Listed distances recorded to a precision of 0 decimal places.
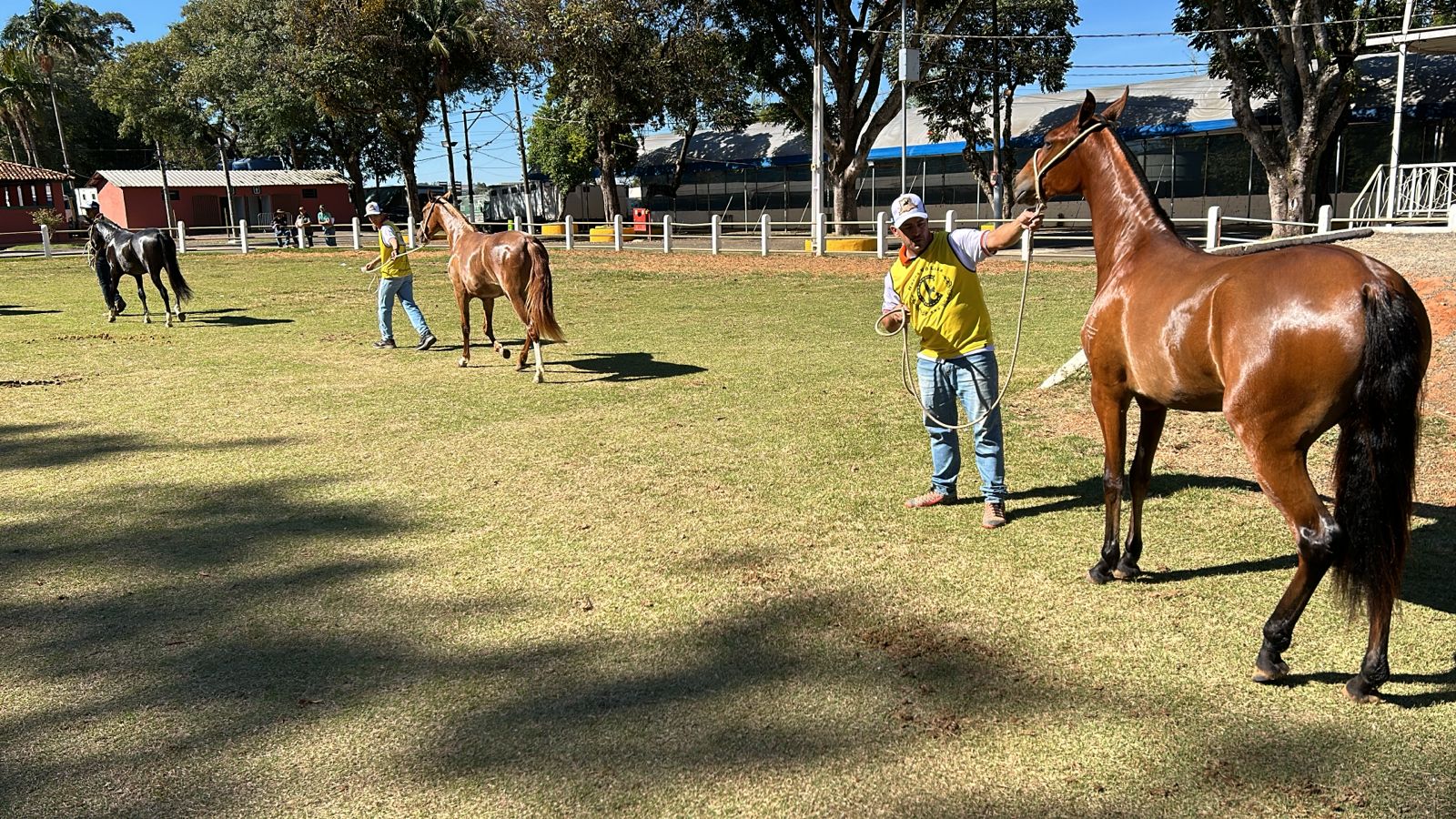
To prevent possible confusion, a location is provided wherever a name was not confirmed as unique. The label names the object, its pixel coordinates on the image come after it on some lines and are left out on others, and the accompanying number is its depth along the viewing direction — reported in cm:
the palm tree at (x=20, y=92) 4784
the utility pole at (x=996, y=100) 3234
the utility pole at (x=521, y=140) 4459
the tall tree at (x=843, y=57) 2858
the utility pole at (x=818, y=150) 2577
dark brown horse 1576
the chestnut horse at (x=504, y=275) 1010
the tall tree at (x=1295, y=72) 2175
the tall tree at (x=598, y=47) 3169
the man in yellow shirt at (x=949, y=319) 552
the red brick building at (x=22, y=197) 4747
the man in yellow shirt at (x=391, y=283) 1248
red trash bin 4521
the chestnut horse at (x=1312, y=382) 340
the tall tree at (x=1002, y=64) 3306
